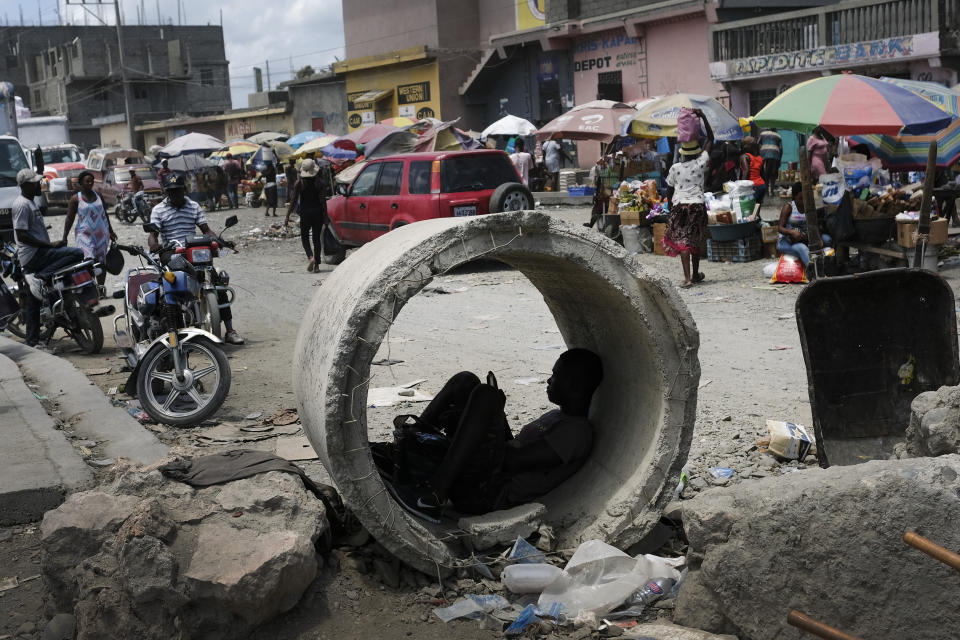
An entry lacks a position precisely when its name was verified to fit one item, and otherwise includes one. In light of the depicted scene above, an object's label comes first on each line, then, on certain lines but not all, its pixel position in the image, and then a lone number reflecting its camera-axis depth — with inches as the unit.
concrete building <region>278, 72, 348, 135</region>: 1705.2
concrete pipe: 159.9
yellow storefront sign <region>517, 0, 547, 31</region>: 1395.2
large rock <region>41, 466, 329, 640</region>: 141.3
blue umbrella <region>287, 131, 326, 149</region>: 1192.8
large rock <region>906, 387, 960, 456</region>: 154.9
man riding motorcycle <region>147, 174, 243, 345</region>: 369.7
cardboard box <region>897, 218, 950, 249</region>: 416.2
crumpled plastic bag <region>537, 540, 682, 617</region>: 156.6
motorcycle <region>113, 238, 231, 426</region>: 270.1
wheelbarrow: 198.1
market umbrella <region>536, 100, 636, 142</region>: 738.8
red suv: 533.3
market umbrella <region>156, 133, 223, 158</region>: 1305.4
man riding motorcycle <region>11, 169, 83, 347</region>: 376.2
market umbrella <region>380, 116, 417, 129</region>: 1114.9
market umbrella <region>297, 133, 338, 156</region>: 1078.6
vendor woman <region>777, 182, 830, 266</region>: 443.5
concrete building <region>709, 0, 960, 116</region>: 756.6
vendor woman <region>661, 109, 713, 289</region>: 451.8
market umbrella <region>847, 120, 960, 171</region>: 490.0
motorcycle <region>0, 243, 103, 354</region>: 378.3
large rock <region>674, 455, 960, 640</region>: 122.1
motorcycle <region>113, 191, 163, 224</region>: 942.4
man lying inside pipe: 183.3
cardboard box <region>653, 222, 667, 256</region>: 556.4
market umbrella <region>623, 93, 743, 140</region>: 598.2
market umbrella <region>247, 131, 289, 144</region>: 1380.4
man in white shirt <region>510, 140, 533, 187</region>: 946.7
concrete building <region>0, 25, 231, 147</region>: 2491.4
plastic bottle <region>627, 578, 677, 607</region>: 158.6
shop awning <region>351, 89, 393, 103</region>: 1555.1
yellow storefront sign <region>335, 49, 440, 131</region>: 1478.8
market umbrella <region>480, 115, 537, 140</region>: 989.2
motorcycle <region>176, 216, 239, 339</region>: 350.0
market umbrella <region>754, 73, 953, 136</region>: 412.5
